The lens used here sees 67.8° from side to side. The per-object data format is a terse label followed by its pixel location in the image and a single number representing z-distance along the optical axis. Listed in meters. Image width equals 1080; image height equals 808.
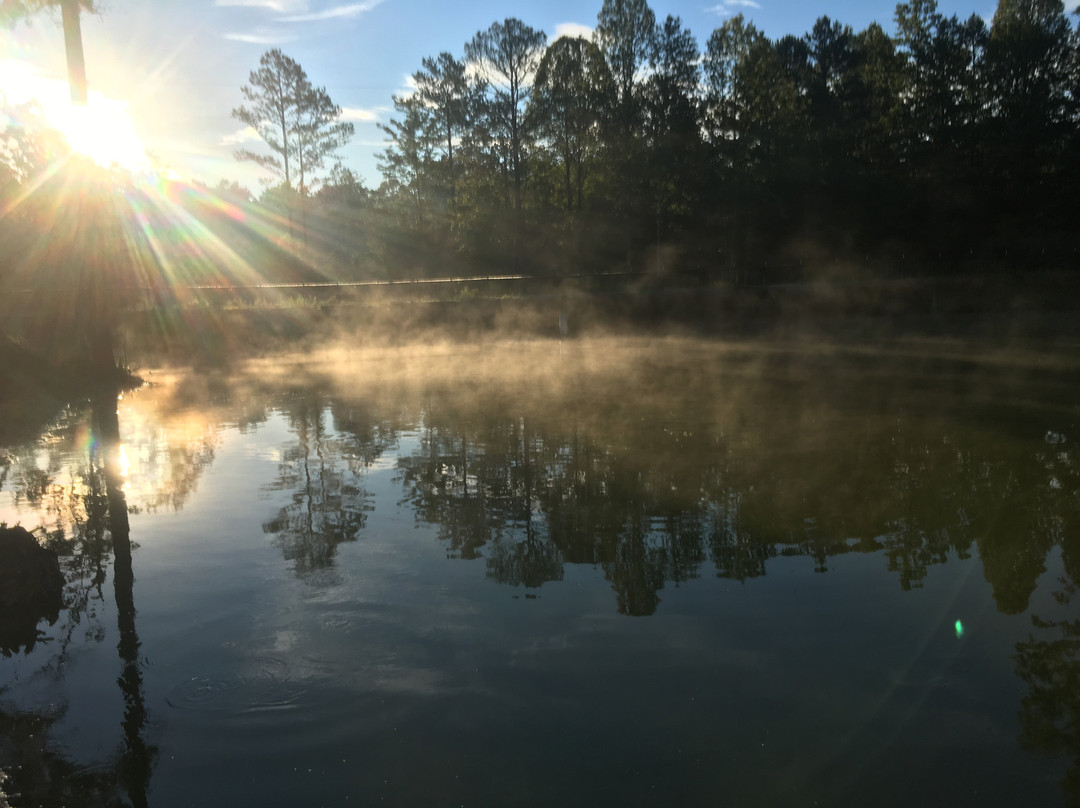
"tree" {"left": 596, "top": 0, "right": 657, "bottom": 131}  39.28
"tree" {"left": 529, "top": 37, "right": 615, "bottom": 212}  39.84
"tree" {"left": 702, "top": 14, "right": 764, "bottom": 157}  41.19
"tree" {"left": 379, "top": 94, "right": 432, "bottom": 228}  50.28
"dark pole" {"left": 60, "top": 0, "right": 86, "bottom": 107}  16.08
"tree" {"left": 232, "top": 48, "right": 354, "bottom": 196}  45.69
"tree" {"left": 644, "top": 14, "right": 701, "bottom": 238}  39.16
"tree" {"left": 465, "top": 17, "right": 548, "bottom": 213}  38.75
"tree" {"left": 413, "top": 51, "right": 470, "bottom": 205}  47.06
